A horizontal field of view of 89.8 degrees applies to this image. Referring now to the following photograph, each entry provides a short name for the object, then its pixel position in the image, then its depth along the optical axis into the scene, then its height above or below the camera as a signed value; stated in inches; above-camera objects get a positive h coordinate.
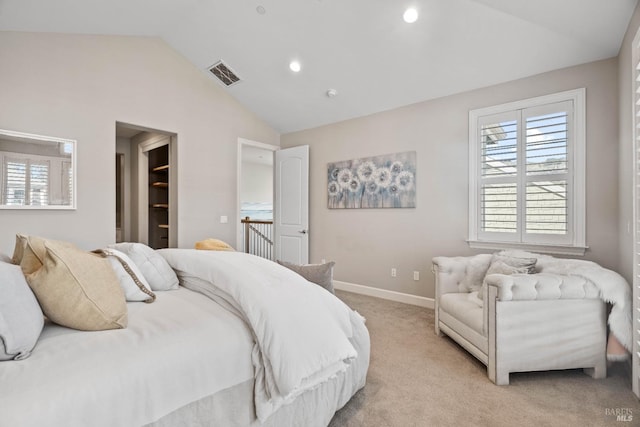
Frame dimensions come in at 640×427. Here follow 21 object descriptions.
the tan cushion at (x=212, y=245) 131.4 -14.1
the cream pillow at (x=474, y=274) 112.9 -21.9
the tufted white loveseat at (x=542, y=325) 82.8 -29.5
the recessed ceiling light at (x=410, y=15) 112.1 +69.5
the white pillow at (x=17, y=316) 39.4 -13.9
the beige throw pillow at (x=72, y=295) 47.7 -12.7
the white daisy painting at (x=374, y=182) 156.7 +15.6
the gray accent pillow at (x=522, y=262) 100.4 -16.1
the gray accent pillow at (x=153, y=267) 70.8 -12.5
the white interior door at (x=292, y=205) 194.2 +4.3
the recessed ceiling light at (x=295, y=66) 149.0 +68.3
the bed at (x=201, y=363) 36.5 -20.1
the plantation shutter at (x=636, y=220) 73.7 -1.9
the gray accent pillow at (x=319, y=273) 87.4 -16.9
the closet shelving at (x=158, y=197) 215.8 +10.2
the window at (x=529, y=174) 114.0 +14.4
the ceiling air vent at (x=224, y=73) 162.6 +72.1
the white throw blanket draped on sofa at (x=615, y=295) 81.6 -21.4
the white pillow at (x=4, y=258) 60.3 -8.9
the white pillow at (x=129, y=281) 62.5 -13.7
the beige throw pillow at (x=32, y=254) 53.4 -7.2
